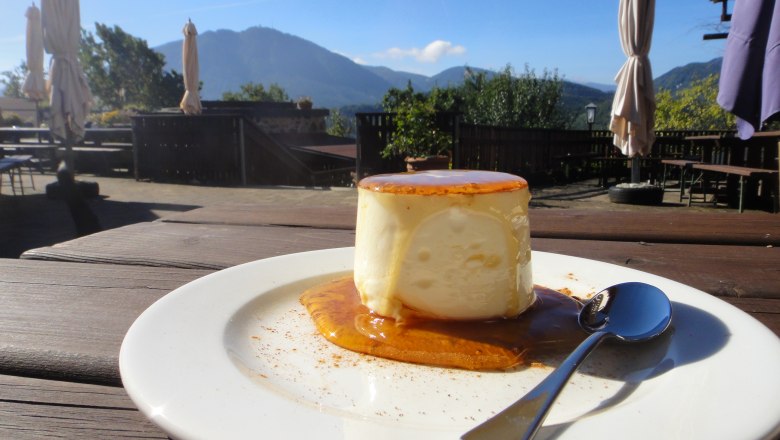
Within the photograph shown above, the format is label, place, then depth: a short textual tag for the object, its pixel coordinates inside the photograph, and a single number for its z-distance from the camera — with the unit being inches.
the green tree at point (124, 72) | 2484.0
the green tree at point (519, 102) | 991.0
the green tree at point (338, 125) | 1270.5
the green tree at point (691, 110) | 1004.6
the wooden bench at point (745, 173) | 316.2
